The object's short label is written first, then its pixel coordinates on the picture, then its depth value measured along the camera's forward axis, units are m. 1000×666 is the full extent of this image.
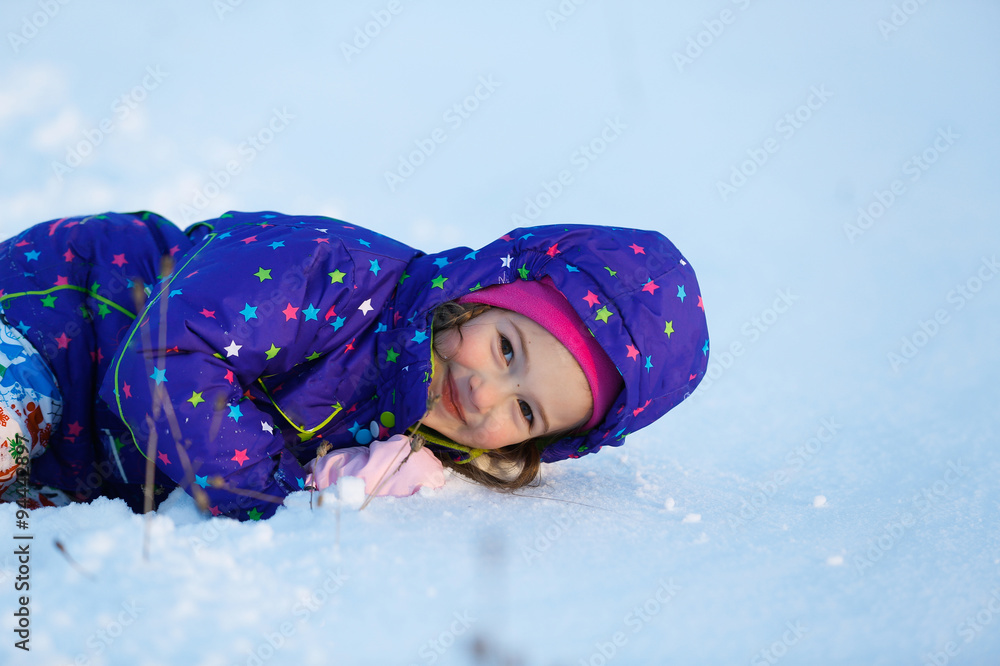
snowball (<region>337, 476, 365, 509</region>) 1.79
